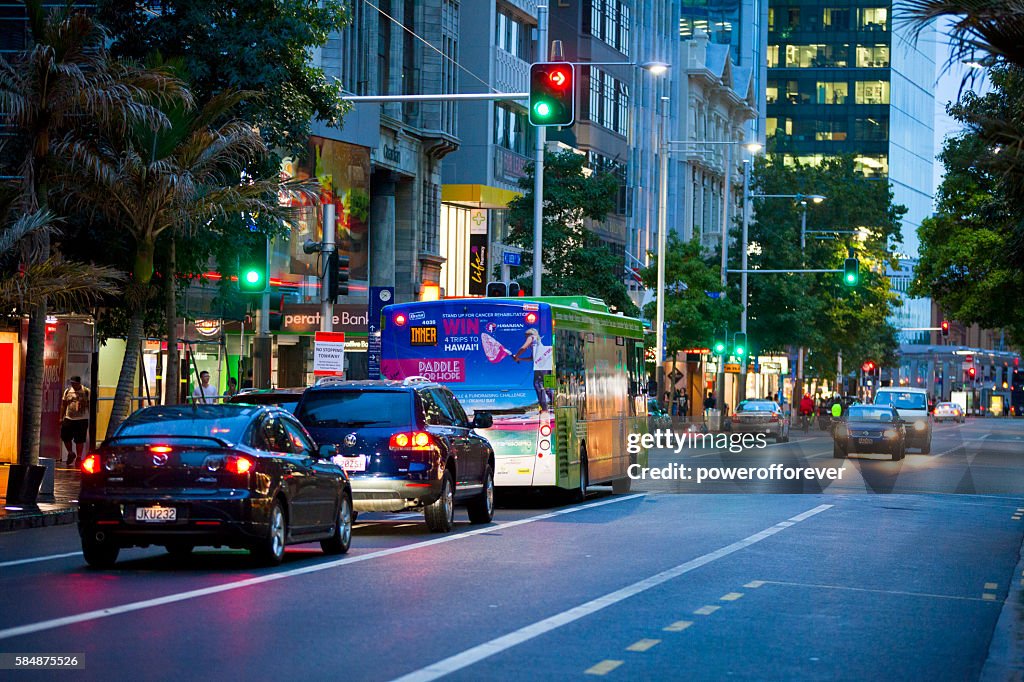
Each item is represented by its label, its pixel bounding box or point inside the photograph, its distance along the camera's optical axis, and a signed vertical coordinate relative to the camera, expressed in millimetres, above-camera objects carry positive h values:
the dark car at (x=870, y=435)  46562 -1447
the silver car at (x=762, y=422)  61781 -1494
